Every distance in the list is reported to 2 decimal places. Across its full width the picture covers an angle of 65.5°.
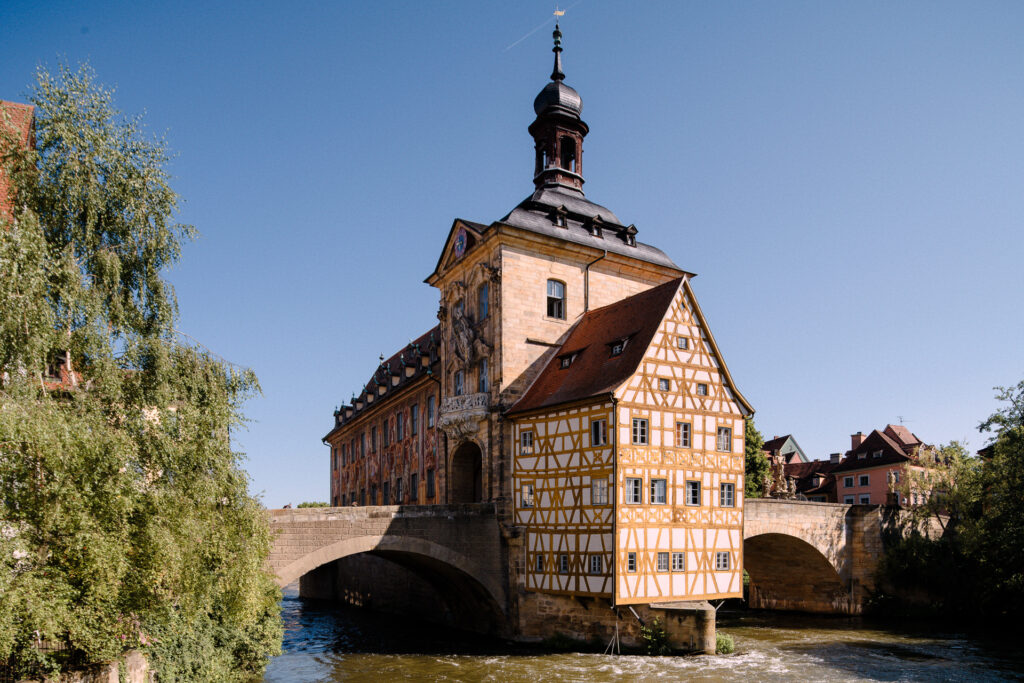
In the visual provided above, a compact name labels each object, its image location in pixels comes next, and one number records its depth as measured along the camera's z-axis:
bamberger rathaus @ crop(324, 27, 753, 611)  22.39
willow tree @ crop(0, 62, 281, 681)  11.38
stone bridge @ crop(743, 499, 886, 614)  31.47
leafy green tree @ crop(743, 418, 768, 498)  40.69
